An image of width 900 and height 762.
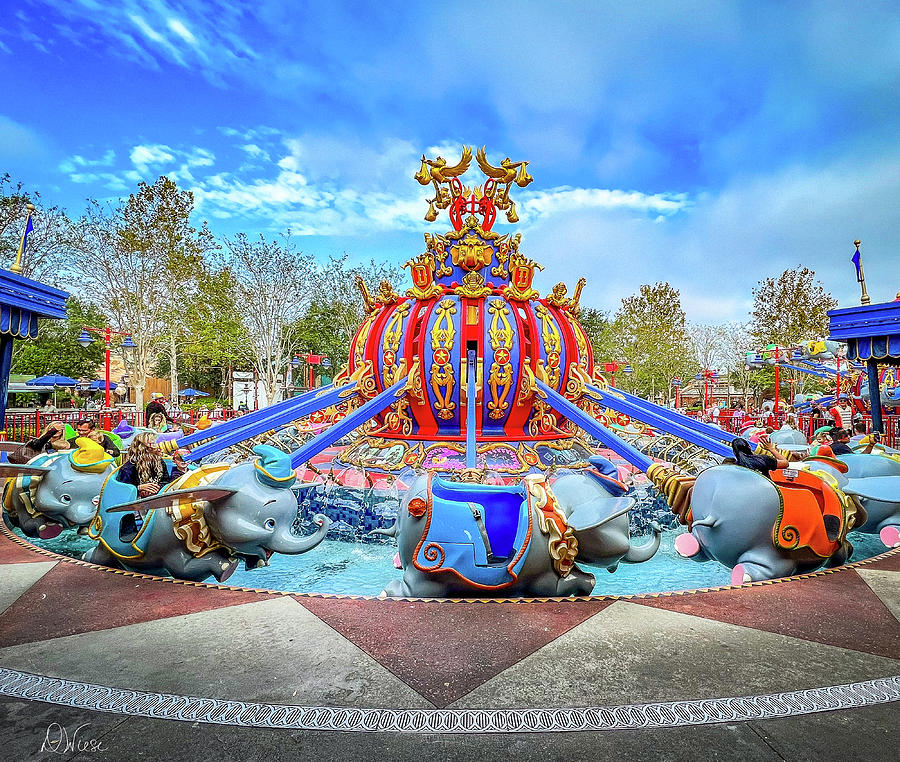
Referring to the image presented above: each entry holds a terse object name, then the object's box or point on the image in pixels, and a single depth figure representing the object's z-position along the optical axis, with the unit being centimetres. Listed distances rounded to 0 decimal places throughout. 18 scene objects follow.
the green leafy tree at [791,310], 3272
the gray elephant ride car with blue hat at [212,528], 520
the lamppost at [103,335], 2085
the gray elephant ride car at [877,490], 591
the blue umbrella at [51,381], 2776
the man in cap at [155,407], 1535
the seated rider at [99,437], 787
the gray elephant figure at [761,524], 507
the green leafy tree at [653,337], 4019
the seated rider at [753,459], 528
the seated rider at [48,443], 918
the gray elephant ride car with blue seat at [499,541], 458
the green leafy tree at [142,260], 2697
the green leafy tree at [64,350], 3631
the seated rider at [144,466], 592
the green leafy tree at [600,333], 4472
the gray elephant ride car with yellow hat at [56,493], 699
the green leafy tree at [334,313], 3416
